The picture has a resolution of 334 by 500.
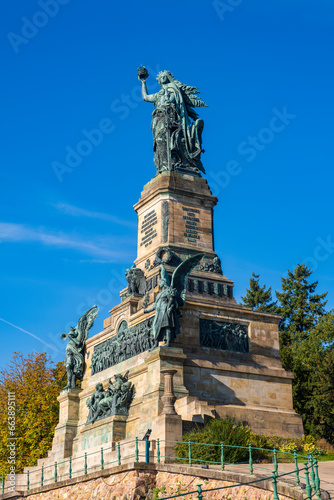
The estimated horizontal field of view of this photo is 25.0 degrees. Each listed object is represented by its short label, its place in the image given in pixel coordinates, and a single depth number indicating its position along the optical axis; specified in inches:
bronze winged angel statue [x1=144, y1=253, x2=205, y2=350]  1157.7
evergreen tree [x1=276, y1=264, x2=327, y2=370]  2268.7
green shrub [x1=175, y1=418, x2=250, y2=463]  885.8
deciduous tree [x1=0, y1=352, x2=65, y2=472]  1706.1
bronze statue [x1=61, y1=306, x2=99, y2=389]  1515.7
